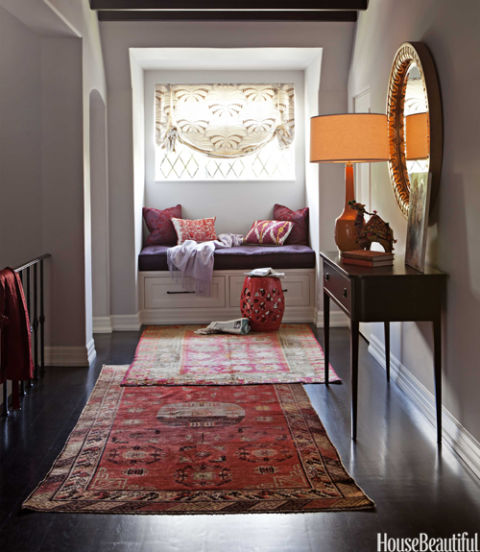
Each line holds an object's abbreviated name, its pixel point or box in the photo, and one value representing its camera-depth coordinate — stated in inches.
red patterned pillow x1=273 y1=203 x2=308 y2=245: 275.6
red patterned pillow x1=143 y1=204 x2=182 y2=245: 274.4
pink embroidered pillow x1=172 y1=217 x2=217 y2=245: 274.8
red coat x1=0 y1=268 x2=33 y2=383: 151.9
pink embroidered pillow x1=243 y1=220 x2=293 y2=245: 273.4
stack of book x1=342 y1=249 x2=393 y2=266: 144.4
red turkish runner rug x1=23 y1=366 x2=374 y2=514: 106.9
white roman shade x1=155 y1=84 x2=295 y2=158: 286.2
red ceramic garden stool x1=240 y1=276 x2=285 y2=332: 237.5
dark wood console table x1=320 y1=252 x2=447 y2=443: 133.9
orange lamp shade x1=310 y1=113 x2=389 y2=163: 161.6
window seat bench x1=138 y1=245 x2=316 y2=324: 259.0
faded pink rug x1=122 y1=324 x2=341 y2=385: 180.2
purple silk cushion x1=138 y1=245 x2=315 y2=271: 258.1
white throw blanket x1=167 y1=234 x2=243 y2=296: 255.1
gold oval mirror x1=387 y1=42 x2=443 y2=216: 138.4
